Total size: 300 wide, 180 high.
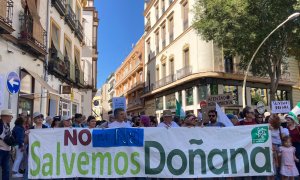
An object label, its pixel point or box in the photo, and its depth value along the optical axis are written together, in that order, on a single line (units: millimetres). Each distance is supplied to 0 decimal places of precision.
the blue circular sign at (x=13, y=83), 7337
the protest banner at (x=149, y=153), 5174
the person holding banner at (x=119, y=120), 5492
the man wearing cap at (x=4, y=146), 5383
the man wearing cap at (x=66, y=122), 6254
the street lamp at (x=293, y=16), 12305
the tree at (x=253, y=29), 13489
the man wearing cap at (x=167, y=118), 5848
